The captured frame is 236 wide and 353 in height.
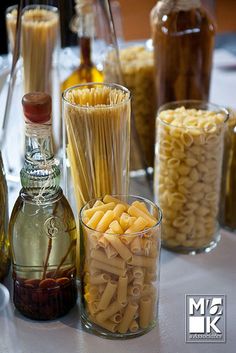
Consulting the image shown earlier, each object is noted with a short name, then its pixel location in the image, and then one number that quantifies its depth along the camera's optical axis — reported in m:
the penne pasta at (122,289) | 1.04
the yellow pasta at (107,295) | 1.04
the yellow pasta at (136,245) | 1.03
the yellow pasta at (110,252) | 1.03
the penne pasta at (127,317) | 1.06
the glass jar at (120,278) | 1.03
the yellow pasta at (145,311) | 1.07
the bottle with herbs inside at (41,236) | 1.05
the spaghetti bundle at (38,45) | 1.35
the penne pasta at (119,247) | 1.03
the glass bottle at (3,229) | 1.18
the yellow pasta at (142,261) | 1.04
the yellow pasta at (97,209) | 1.07
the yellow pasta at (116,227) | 1.04
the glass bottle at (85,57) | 1.43
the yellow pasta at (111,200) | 1.10
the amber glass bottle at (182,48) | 1.35
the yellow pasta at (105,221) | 1.05
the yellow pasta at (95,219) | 1.05
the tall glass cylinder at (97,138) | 1.09
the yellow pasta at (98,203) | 1.09
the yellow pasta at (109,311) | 1.06
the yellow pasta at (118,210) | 1.06
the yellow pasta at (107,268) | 1.04
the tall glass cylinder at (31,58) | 1.31
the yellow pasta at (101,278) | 1.05
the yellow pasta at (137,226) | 1.04
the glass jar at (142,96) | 1.43
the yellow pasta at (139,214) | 1.06
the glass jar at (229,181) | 1.28
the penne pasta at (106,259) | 1.03
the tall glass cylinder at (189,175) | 1.21
